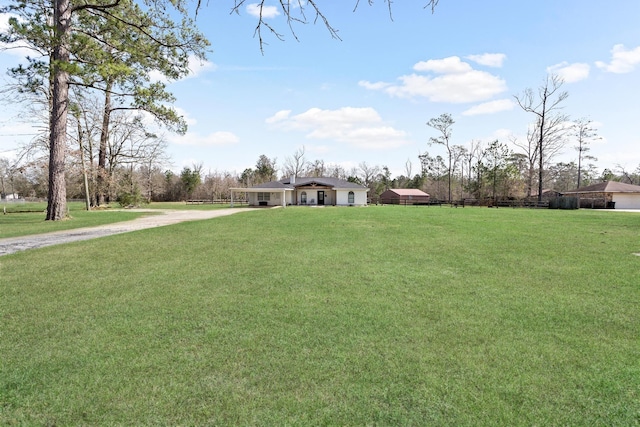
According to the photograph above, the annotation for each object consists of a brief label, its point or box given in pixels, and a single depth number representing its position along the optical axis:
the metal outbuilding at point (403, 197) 52.97
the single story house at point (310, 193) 38.34
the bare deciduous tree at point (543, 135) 40.31
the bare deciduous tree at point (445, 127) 51.70
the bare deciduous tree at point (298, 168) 66.04
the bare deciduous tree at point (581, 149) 49.53
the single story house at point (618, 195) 38.06
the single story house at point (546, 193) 46.19
